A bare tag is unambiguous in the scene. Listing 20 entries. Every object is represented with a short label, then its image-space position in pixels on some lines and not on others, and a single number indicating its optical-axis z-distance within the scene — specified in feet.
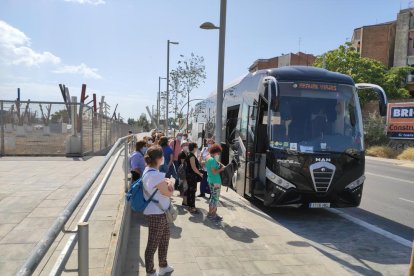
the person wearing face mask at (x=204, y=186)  37.01
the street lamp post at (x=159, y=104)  160.86
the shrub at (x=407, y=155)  92.80
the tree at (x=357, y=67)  159.22
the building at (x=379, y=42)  214.28
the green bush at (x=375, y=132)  109.60
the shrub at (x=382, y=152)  102.39
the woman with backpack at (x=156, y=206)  16.17
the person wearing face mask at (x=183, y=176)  30.73
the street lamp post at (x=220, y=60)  38.29
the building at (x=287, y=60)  262.88
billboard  100.11
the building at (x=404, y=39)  203.21
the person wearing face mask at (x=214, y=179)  27.89
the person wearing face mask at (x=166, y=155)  33.45
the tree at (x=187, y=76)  117.19
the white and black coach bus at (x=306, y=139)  29.01
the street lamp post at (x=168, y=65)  111.17
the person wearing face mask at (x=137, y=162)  26.71
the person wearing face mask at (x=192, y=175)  29.45
